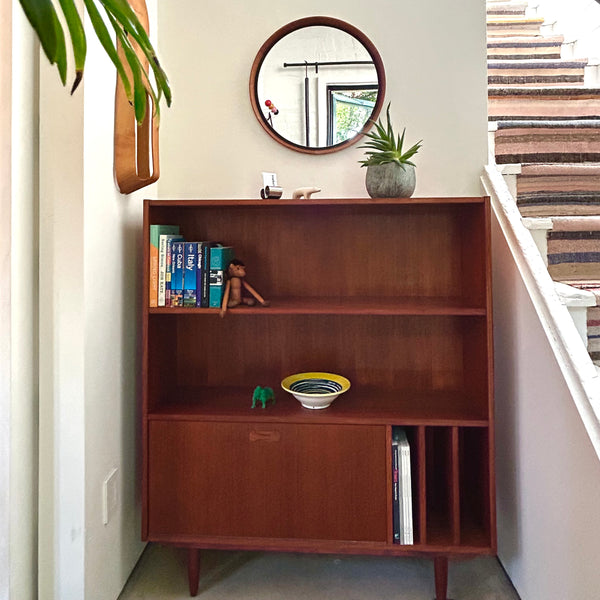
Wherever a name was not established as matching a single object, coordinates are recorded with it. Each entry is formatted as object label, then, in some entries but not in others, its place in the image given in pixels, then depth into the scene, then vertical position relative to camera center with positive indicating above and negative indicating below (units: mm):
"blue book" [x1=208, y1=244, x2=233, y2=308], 1754 +93
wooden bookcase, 1680 -278
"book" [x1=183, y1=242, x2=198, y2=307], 1748 +110
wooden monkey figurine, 1774 +62
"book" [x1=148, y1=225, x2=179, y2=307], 1747 +130
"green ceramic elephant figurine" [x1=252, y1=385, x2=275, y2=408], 1803 -291
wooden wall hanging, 1621 +492
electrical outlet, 1604 -560
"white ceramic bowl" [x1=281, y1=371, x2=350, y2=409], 1752 -269
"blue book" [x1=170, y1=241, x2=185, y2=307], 1754 +85
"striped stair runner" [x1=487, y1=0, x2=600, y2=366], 1918 +602
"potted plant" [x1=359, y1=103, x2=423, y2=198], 1747 +427
